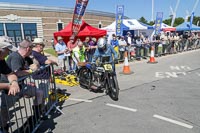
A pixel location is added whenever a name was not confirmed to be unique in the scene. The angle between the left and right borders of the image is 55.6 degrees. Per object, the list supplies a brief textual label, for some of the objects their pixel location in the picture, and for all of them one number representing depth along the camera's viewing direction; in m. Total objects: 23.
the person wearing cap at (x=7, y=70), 2.71
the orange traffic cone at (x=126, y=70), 8.62
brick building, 31.50
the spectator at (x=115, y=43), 11.39
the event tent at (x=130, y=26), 16.73
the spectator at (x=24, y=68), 3.48
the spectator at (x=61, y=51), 9.42
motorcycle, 5.42
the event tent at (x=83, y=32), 11.80
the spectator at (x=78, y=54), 8.33
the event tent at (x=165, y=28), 21.48
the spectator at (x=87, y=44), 10.20
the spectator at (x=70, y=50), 9.41
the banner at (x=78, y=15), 11.05
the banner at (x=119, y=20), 13.57
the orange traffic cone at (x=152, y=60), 11.15
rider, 6.17
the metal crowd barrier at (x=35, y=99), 3.11
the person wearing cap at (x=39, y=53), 4.78
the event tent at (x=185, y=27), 26.30
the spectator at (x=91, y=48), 10.24
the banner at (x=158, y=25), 17.02
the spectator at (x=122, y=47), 11.61
